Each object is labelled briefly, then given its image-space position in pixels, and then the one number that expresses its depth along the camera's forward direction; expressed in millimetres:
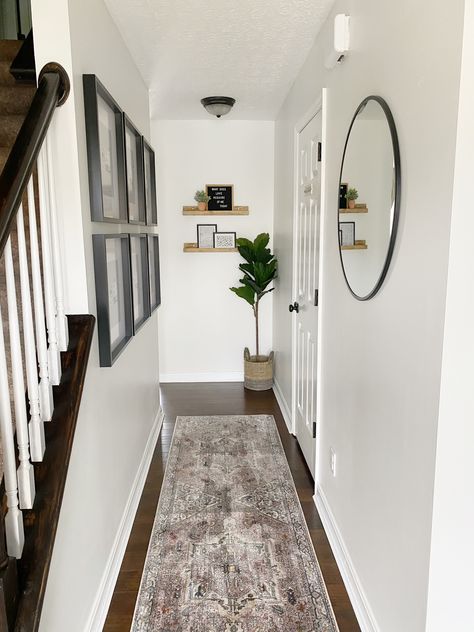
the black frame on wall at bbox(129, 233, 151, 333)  2529
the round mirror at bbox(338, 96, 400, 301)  1463
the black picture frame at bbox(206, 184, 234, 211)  4477
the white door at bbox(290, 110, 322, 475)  2680
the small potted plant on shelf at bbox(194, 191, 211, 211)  4379
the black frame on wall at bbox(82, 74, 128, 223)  1686
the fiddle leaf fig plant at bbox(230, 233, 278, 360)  4207
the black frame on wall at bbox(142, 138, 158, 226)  2918
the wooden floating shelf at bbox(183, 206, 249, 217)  4400
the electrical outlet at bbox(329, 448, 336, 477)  2254
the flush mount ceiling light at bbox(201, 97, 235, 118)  3561
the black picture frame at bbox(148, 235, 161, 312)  3006
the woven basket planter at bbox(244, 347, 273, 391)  4414
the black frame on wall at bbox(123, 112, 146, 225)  2412
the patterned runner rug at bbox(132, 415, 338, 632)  1798
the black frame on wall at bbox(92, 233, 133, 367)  1783
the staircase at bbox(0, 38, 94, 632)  1078
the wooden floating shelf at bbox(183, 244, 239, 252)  4473
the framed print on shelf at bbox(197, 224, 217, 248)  4523
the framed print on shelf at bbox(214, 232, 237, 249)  4535
